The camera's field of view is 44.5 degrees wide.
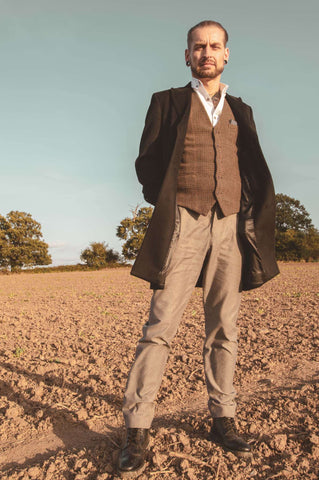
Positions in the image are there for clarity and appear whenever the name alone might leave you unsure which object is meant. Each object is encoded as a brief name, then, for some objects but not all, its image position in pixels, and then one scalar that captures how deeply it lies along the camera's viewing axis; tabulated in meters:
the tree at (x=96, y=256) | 37.81
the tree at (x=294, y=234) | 43.72
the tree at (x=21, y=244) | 40.62
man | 2.26
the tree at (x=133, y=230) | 40.47
